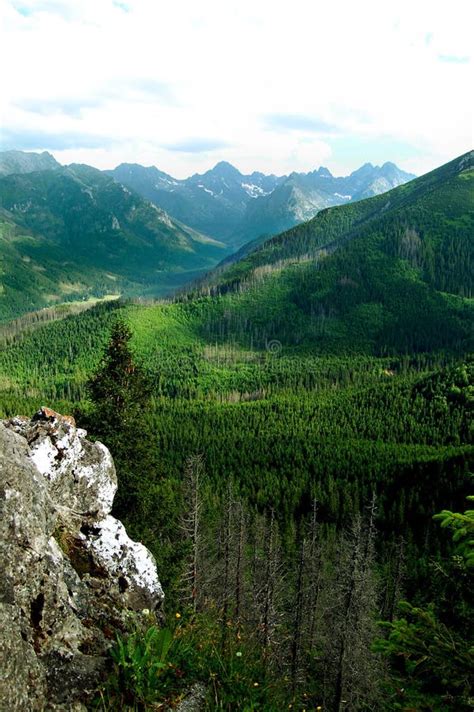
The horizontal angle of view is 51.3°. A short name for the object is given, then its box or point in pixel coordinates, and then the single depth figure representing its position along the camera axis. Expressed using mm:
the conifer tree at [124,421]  24844
